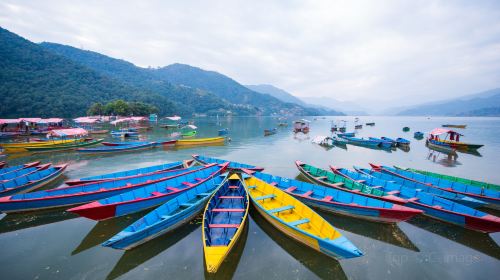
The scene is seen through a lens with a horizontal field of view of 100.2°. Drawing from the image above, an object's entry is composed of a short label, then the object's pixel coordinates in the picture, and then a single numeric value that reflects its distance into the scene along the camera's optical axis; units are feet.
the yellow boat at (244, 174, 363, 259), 26.96
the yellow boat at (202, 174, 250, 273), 26.08
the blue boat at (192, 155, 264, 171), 67.49
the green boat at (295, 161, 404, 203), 43.88
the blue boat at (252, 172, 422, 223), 35.70
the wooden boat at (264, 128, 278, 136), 199.60
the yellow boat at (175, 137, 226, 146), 130.52
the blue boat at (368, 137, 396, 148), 139.02
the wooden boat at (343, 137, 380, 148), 142.72
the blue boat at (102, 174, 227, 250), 28.45
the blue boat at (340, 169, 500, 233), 34.84
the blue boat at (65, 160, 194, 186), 51.67
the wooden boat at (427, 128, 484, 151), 128.32
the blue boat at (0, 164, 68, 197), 48.52
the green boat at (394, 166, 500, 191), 50.92
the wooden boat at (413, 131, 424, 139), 205.05
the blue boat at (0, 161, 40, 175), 58.52
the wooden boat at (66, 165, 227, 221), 35.55
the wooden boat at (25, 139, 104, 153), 105.08
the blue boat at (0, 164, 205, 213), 40.68
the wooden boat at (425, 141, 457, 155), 128.06
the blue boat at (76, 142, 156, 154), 104.17
